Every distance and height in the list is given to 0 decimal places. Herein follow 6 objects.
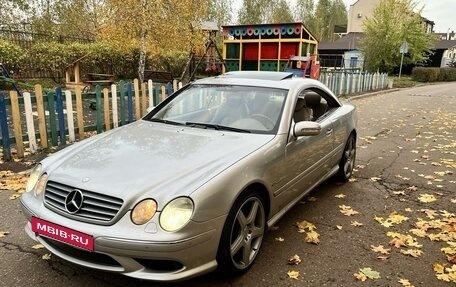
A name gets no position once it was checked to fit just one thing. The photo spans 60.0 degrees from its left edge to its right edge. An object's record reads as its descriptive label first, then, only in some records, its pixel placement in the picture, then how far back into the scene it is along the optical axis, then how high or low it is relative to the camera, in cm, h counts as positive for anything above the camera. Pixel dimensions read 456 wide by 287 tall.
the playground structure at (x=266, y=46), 1546 +41
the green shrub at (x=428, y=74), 3372 -120
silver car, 249 -90
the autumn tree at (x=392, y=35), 3088 +186
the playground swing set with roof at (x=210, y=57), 1715 -11
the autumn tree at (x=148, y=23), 1337 +102
